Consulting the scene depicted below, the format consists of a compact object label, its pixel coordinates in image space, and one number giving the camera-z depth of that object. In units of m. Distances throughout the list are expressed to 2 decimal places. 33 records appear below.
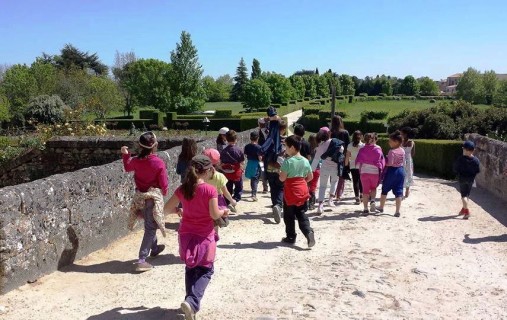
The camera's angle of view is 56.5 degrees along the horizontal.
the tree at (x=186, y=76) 55.28
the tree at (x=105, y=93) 48.75
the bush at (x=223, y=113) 45.23
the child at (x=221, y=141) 8.75
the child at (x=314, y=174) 8.03
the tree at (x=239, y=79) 95.69
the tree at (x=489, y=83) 82.56
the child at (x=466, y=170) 8.02
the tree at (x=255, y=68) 98.75
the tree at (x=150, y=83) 57.25
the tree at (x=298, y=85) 78.50
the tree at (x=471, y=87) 81.62
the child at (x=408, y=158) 9.62
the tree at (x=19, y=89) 44.16
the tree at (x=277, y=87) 62.34
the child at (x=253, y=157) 9.11
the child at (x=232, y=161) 8.04
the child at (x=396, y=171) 8.07
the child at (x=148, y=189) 5.37
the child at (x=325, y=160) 8.05
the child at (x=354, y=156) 8.61
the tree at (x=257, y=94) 56.06
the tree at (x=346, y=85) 95.22
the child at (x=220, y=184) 5.52
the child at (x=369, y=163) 7.94
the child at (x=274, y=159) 7.45
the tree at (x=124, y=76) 61.47
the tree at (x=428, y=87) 105.88
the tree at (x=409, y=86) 107.12
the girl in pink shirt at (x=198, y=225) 4.09
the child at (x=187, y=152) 6.65
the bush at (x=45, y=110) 35.00
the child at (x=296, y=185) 6.18
